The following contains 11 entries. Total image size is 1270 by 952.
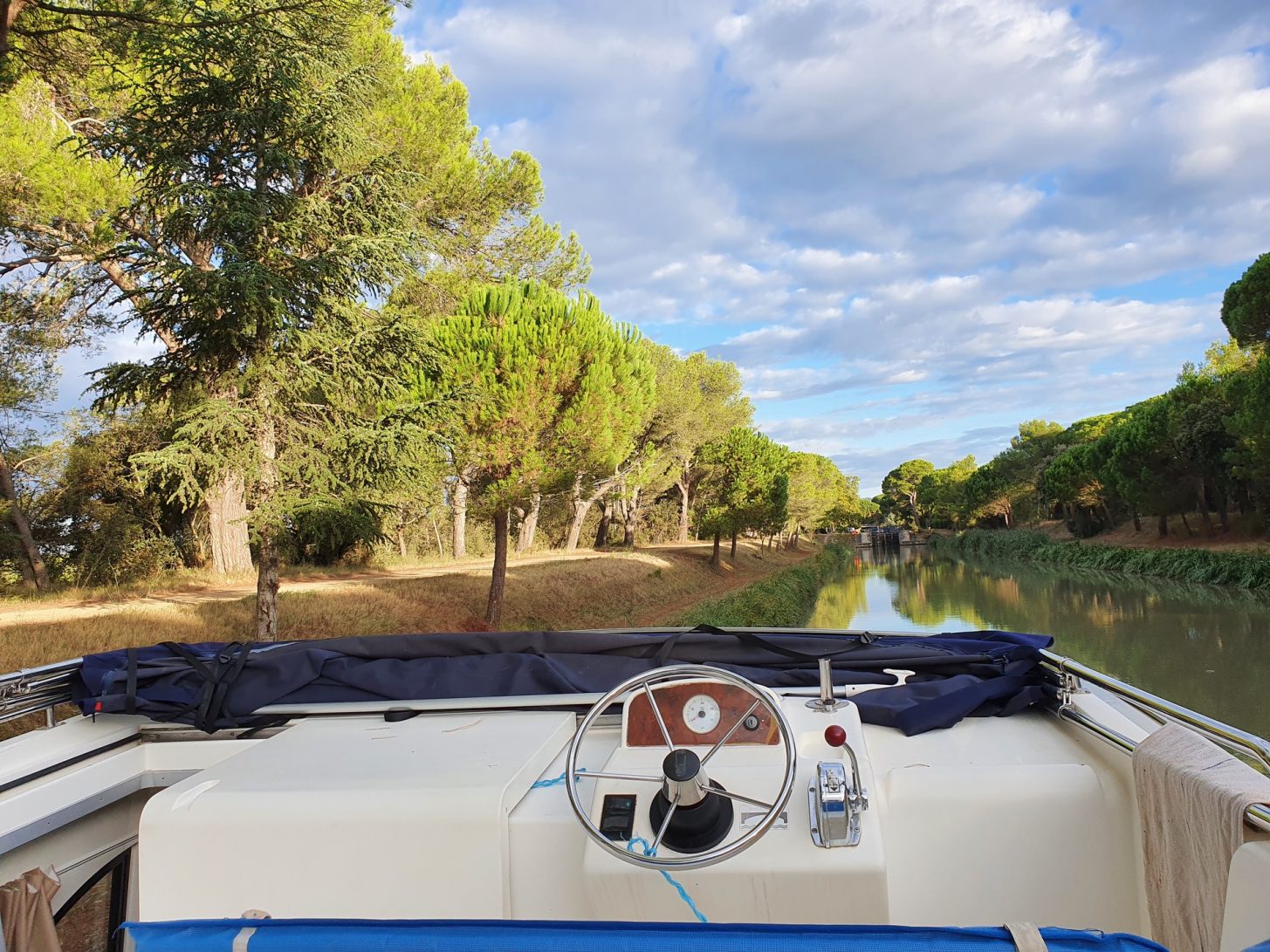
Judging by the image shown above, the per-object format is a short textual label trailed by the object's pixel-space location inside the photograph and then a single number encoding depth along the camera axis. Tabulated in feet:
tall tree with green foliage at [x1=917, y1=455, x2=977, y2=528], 289.53
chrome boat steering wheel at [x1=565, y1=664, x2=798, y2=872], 5.48
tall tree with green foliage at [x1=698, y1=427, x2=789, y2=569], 98.22
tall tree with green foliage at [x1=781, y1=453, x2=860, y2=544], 158.71
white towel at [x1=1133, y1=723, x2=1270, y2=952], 5.12
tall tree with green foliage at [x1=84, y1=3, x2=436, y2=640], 27.55
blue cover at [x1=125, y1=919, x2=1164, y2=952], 3.69
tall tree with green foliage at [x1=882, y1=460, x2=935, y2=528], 397.60
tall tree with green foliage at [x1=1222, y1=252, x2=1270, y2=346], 78.64
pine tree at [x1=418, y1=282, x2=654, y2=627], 41.16
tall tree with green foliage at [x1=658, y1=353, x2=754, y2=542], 102.01
